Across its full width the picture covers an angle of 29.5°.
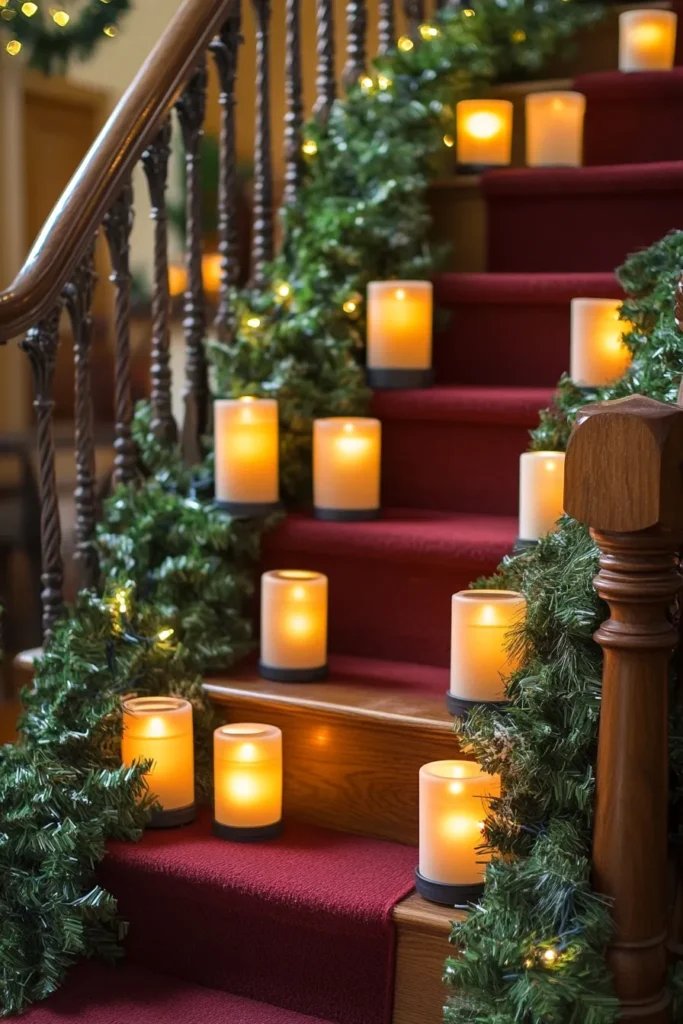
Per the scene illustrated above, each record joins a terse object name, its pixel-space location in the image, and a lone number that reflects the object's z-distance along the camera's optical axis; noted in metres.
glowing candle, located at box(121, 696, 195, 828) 2.04
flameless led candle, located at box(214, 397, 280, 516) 2.36
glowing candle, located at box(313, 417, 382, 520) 2.41
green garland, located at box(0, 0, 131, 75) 4.62
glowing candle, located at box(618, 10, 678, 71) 2.88
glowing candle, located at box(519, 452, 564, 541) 2.09
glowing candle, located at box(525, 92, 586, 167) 2.78
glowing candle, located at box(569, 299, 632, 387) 2.28
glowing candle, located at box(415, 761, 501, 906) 1.76
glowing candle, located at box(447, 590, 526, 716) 1.90
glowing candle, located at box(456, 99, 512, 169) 2.84
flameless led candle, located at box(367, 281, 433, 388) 2.55
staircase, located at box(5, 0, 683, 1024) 1.80
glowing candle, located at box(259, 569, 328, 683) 2.19
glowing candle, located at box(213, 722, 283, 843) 2.00
